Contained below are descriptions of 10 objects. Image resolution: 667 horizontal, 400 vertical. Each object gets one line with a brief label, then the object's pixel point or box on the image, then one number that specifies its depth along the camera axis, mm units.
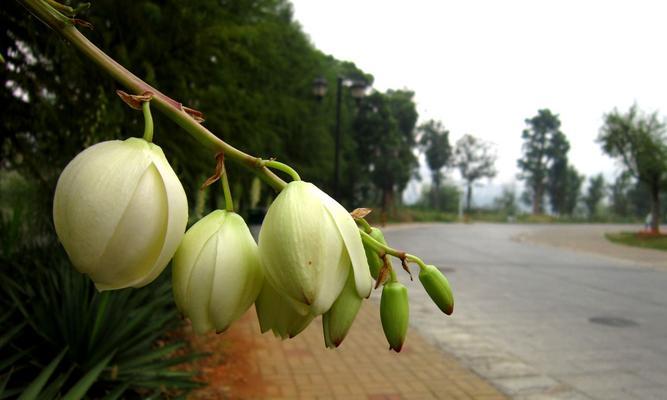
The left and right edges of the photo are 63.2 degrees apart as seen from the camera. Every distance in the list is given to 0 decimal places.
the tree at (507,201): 61438
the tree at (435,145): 46438
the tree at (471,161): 52000
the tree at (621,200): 62538
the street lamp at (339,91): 13266
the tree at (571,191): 62156
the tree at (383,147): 29984
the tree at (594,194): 64188
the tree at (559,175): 59625
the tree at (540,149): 59531
